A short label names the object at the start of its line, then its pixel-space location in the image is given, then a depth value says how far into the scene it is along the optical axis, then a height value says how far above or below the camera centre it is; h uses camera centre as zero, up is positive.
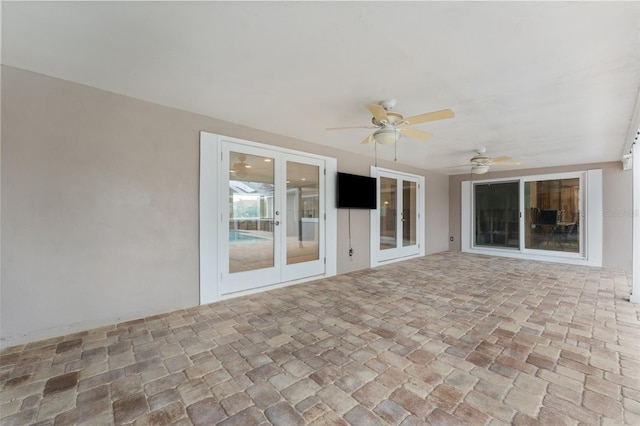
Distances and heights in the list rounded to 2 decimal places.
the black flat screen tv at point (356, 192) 5.01 +0.42
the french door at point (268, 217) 3.67 -0.07
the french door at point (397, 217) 6.02 -0.09
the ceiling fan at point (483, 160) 5.02 +1.02
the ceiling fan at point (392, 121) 2.56 +0.96
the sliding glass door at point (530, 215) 6.39 -0.04
